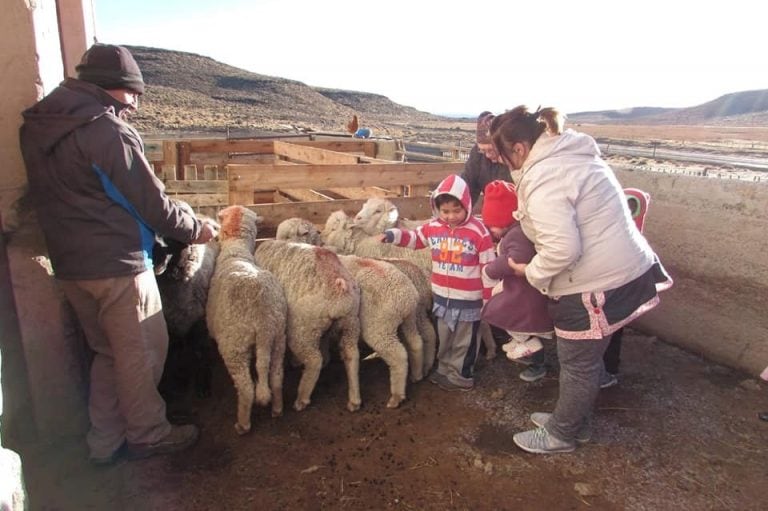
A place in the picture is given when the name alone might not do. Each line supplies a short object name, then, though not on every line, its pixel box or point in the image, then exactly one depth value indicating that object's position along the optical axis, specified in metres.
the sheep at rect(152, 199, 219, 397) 3.81
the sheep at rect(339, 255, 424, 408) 4.00
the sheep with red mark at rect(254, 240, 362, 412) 3.80
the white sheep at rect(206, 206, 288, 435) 3.54
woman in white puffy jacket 2.78
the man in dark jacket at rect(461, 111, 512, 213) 4.79
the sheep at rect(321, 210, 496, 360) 5.22
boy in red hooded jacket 4.00
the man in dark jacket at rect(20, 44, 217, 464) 2.74
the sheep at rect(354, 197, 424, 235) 5.43
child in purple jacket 3.35
